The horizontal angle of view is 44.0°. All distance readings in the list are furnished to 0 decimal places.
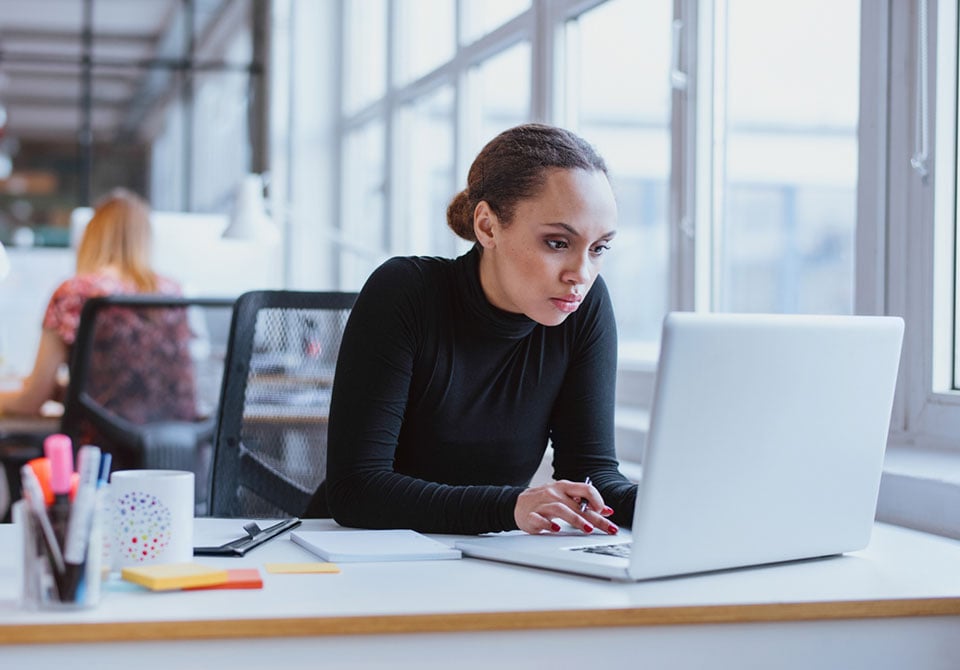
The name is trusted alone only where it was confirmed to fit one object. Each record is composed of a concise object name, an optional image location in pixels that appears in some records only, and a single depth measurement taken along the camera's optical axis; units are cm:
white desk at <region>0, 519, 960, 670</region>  100
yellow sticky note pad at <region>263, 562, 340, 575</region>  122
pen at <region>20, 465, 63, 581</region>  105
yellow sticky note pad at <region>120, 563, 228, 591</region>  111
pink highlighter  106
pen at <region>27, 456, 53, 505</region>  107
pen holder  103
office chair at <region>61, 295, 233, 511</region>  273
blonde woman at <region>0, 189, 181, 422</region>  318
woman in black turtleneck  157
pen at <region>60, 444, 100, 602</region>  104
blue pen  111
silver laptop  115
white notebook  129
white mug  119
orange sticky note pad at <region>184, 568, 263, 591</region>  113
